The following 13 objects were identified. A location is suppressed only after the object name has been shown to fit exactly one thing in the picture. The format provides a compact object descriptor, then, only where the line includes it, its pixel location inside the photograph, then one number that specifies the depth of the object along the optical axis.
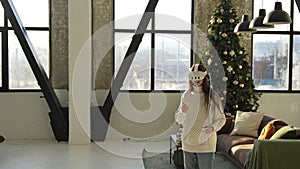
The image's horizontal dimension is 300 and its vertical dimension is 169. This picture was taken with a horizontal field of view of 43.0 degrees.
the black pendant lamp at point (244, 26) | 6.46
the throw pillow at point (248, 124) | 6.14
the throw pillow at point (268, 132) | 5.01
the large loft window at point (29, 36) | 8.17
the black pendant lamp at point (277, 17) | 4.96
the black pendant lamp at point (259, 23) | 5.69
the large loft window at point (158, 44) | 8.31
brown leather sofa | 5.20
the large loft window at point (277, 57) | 8.55
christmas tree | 7.66
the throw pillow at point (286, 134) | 4.48
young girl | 3.74
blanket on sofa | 4.12
